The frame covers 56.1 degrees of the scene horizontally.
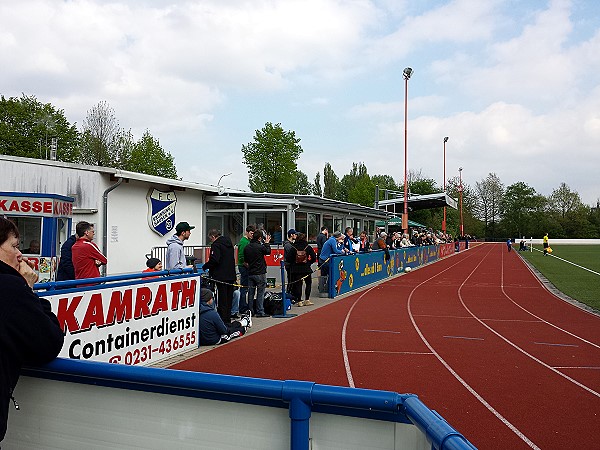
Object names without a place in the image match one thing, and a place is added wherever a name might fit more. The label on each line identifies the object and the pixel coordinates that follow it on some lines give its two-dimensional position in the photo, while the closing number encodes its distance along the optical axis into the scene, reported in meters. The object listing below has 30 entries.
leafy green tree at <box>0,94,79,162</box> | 46.03
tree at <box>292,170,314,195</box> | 113.94
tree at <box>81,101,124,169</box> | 42.41
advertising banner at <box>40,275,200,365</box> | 6.18
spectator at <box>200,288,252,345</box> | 9.22
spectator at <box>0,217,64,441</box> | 2.28
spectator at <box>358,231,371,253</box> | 21.10
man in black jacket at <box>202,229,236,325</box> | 10.33
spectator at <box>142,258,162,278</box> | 9.05
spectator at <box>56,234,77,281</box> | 7.84
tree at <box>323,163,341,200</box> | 117.56
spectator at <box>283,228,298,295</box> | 14.25
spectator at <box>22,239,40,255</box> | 14.31
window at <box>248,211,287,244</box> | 23.62
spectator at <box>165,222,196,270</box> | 9.34
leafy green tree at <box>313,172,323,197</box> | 118.43
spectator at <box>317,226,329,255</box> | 17.67
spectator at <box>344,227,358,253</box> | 19.08
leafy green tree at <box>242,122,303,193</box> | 39.25
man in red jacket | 7.57
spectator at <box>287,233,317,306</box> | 14.14
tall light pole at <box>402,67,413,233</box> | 37.99
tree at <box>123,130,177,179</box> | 44.31
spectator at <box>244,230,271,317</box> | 11.81
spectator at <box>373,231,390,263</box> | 21.78
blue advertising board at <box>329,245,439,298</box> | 16.20
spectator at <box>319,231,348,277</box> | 16.03
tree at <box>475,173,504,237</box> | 115.31
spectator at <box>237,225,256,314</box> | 12.03
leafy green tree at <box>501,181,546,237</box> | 109.19
